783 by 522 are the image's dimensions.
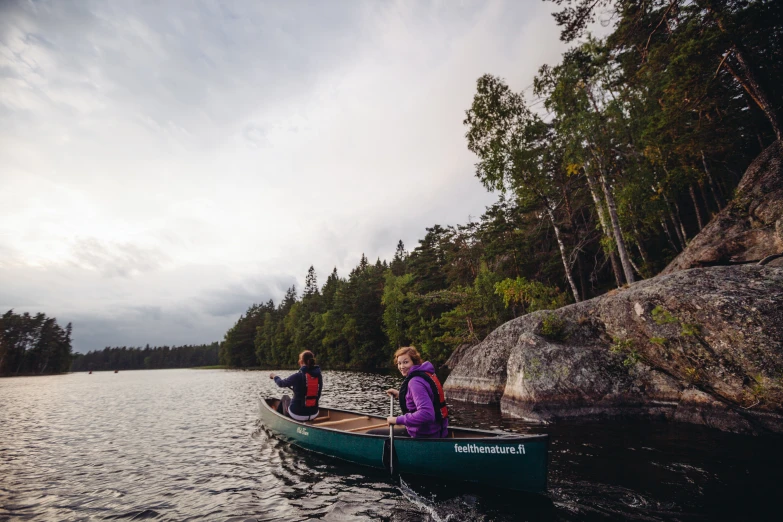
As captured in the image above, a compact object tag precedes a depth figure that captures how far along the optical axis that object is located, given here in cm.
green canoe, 544
